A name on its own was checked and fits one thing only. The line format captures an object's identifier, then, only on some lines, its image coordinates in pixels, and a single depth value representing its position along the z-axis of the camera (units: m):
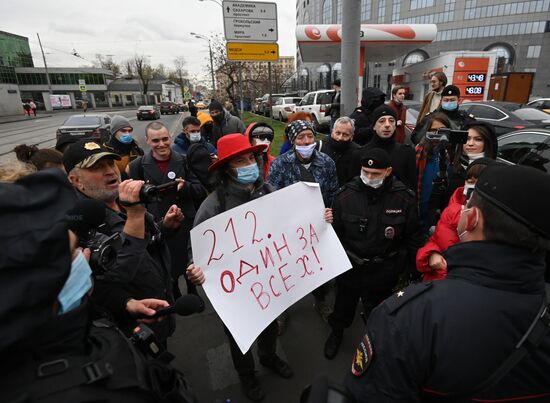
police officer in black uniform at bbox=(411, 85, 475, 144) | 4.28
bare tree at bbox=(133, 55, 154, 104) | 78.64
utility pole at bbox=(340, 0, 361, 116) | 5.57
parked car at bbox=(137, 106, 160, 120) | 30.80
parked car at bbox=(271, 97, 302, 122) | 18.69
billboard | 56.06
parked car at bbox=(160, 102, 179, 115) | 42.28
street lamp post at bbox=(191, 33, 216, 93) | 21.94
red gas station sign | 17.02
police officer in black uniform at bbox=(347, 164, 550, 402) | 0.99
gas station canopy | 12.92
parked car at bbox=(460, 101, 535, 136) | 8.80
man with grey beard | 1.68
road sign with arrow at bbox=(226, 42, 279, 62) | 8.40
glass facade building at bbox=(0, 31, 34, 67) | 52.75
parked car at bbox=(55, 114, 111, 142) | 14.48
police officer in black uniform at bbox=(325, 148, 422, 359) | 2.49
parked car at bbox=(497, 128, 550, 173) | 4.14
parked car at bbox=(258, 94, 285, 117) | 24.03
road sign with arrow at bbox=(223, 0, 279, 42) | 7.95
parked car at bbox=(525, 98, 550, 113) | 15.71
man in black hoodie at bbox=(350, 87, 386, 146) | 4.77
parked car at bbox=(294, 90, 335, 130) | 14.30
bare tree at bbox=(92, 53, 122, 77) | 91.69
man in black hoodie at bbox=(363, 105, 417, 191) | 3.44
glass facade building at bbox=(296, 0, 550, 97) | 49.03
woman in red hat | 2.23
